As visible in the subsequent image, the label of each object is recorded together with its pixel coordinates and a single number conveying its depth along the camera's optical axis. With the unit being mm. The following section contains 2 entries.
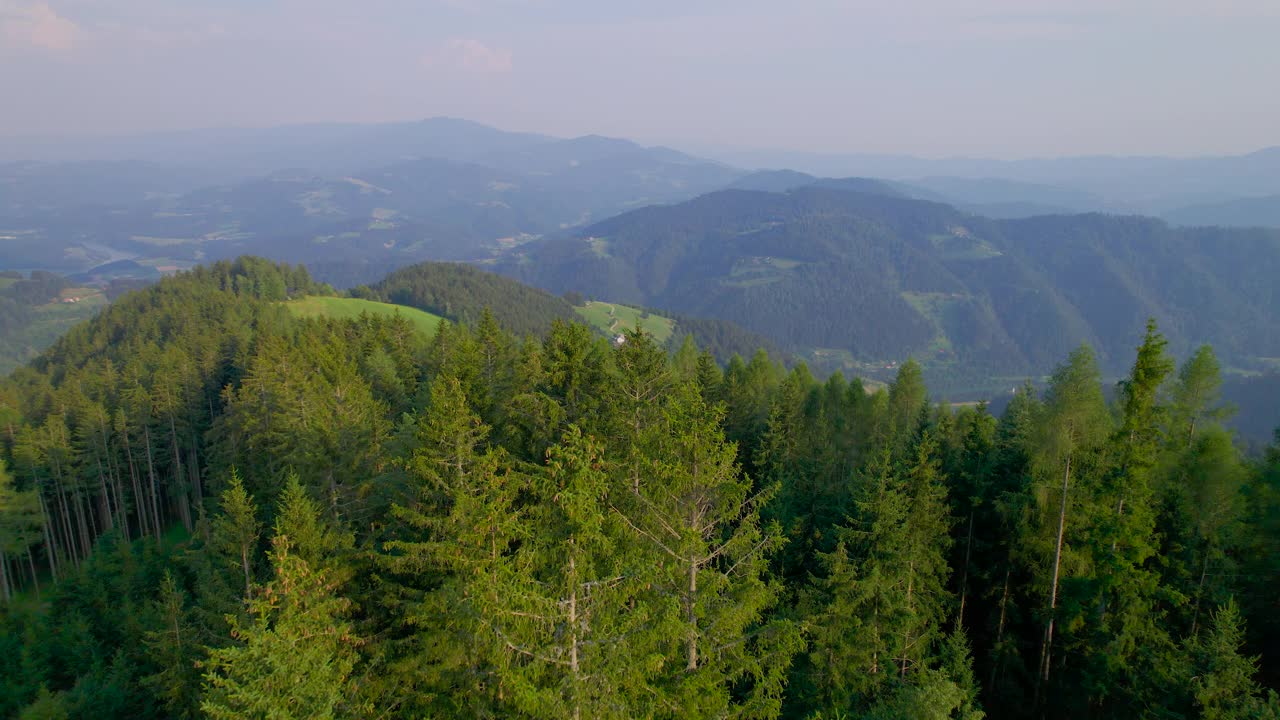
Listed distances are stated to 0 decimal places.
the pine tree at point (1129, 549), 20550
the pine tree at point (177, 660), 24281
